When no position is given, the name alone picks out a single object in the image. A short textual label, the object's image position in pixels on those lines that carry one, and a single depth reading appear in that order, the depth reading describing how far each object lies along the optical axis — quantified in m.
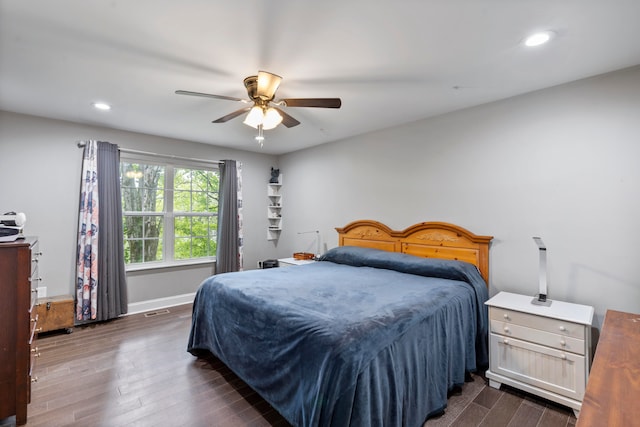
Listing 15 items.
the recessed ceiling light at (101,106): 2.97
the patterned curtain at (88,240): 3.48
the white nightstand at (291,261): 4.28
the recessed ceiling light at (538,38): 1.83
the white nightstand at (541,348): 1.99
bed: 1.51
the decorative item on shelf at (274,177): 5.39
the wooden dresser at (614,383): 0.82
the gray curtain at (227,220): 4.65
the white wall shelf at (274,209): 5.41
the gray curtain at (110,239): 3.63
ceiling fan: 2.11
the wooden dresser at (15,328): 1.80
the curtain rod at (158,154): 3.59
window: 4.11
